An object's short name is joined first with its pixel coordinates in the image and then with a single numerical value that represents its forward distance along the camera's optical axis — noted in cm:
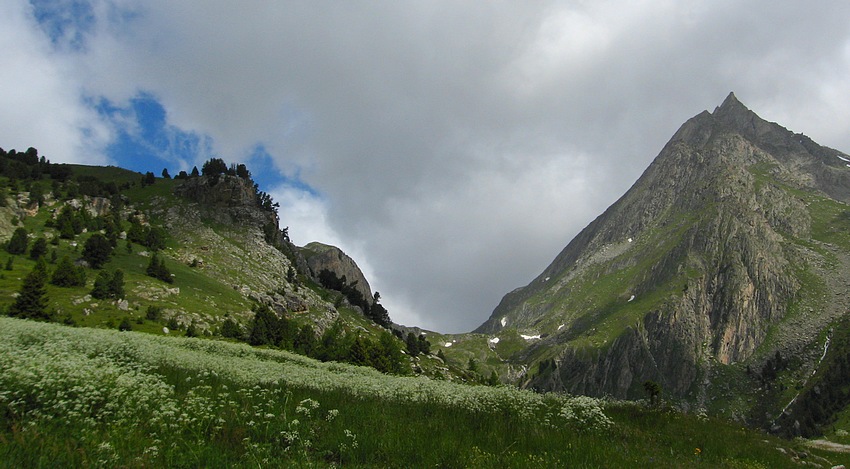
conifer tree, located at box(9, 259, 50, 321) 5697
